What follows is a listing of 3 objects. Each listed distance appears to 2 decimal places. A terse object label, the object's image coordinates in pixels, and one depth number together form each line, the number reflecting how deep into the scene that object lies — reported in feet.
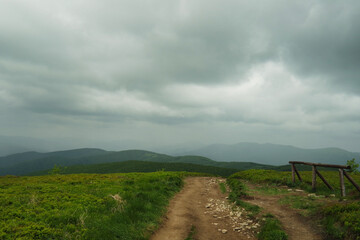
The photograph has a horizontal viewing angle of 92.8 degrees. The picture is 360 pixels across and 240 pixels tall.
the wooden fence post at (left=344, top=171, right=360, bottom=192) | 39.09
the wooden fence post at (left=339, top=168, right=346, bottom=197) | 41.47
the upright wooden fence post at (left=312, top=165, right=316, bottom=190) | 51.41
